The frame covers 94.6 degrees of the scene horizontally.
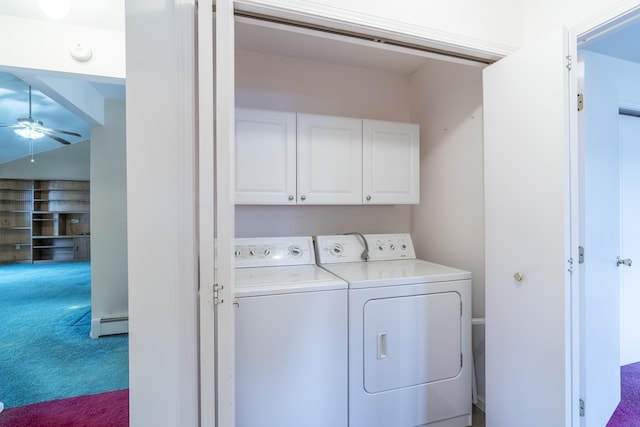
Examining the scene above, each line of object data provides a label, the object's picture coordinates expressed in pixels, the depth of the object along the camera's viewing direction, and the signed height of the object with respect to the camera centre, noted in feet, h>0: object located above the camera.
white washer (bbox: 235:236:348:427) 4.59 -2.24
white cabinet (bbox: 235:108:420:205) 6.22 +1.22
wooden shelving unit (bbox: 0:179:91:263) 24.08 -0.52
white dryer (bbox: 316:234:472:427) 5.13 -2.46
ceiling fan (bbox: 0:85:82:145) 11.75 +3.55
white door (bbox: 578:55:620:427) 4.70 -0.58
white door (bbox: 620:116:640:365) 7.30 -0.47
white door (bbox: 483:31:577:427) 3.99 -0.33
